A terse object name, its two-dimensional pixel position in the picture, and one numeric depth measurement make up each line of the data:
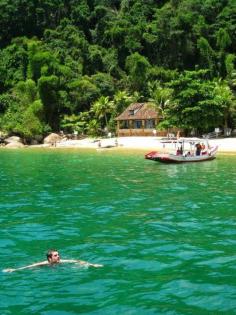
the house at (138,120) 70.31
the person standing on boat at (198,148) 40.81
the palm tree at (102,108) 74.88
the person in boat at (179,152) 40.30
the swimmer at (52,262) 12.10
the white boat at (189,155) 38.92
